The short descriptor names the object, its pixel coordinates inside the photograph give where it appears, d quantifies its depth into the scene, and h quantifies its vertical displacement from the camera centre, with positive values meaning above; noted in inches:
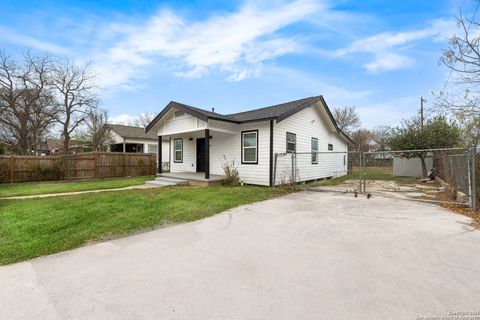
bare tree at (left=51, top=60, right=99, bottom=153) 813.9 +229.7
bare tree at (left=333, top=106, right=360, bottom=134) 1510.8 +246.0
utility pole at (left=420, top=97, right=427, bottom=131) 826.0 +194.9
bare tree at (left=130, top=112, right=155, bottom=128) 1750.7 +286.5
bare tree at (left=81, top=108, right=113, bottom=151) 1037.2 +112.6
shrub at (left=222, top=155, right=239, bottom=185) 438.9 -24.5
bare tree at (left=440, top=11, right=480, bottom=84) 262.2 +116.6
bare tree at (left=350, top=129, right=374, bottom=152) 1422.1 +123.4
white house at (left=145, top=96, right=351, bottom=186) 422.0 +44.0
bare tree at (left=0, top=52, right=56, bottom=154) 709.9 +179.4
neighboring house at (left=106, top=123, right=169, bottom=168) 995.3 +79.7
